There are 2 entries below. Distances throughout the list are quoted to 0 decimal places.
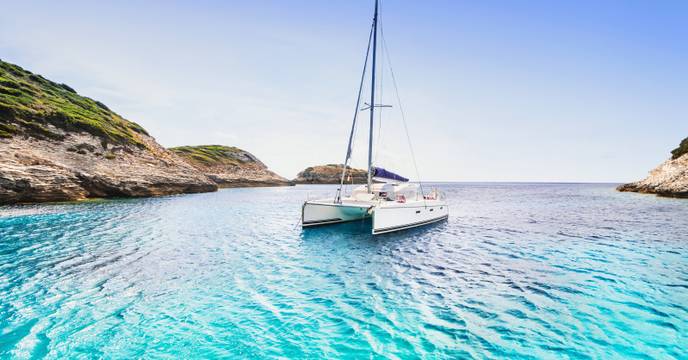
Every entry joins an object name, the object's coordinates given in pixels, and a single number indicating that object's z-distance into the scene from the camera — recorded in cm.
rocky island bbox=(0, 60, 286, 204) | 3062
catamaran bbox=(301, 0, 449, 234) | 1802
